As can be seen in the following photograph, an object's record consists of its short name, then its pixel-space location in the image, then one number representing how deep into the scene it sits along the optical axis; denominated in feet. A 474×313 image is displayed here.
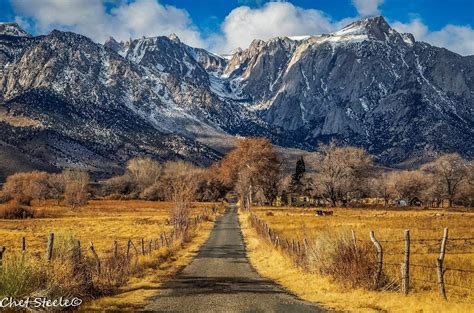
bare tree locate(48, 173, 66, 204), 537.24
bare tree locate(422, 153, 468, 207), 411.75
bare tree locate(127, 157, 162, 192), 578.25
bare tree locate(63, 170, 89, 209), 391.04
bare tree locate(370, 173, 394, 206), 519.60
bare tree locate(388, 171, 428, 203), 479.82
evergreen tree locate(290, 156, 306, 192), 452.76
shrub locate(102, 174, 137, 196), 584.81
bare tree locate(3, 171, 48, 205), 435.53
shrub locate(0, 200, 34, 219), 305.73
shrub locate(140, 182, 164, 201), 525.34
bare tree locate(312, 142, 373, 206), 347.77
